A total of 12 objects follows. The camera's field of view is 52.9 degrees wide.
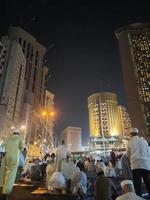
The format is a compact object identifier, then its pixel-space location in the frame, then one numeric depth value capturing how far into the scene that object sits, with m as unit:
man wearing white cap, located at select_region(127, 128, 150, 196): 3.88
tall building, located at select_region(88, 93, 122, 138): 98.47
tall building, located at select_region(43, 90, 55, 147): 78.56
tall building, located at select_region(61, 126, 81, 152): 112.24
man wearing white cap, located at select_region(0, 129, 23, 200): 4.27
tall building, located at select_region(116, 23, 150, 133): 54.44
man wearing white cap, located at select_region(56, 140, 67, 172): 7.16
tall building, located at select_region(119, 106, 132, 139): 99.91
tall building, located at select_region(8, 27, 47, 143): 51.23
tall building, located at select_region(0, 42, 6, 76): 43.26
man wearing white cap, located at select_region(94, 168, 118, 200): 4.04
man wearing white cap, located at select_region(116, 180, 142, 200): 2.39
